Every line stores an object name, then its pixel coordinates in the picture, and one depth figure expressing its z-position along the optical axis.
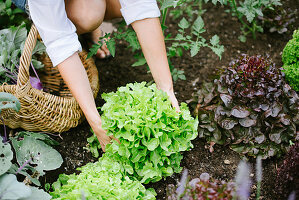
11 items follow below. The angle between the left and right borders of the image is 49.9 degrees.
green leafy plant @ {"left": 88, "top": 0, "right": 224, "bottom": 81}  2.15
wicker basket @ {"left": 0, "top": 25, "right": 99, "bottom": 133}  1.99
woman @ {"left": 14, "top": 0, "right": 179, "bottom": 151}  1.90
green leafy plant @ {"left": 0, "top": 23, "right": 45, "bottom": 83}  2.26
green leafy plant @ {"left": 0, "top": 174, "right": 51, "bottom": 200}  1.47
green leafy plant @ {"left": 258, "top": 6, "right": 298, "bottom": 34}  2.91
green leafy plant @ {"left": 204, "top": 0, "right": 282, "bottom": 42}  2.46
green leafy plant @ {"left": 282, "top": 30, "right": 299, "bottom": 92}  2.41
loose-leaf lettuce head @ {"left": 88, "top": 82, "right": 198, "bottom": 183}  1.78
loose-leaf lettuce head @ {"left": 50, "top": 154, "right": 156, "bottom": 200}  1.64
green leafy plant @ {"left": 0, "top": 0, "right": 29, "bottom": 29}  2.73
